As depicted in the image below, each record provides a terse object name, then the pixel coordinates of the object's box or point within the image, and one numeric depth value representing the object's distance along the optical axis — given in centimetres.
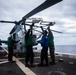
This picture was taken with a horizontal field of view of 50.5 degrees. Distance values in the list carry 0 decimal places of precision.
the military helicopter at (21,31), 722
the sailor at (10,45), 623
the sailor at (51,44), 515
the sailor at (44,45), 482
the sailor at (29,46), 489
